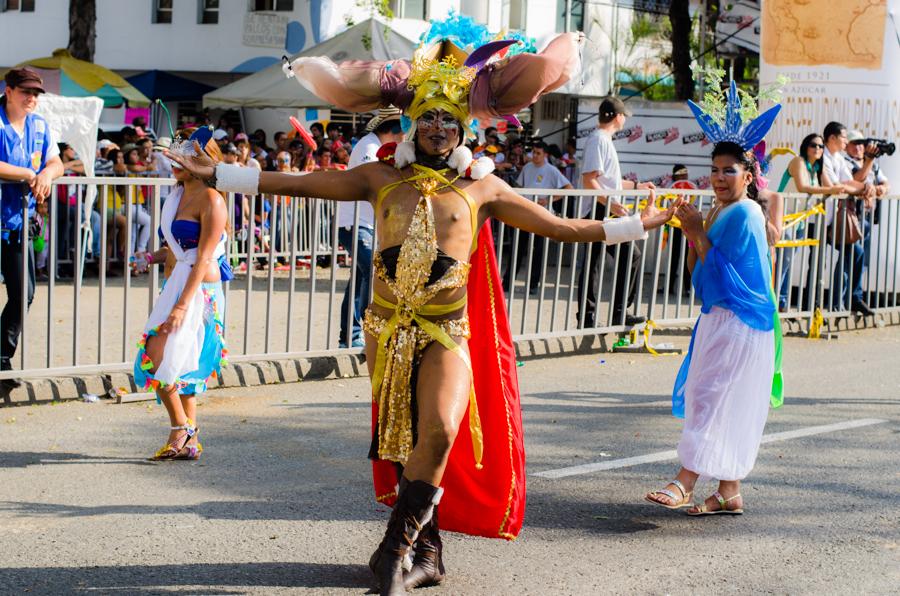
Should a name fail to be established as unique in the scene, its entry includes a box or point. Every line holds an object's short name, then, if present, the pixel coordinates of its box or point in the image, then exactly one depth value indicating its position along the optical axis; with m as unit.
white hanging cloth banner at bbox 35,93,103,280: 16.39
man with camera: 13.87
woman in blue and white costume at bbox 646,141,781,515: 6.40
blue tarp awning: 34.56
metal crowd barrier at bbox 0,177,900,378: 9.16
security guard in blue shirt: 8.51
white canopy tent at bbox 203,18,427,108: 22.92
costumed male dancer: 5.09
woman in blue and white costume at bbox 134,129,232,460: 7.20
